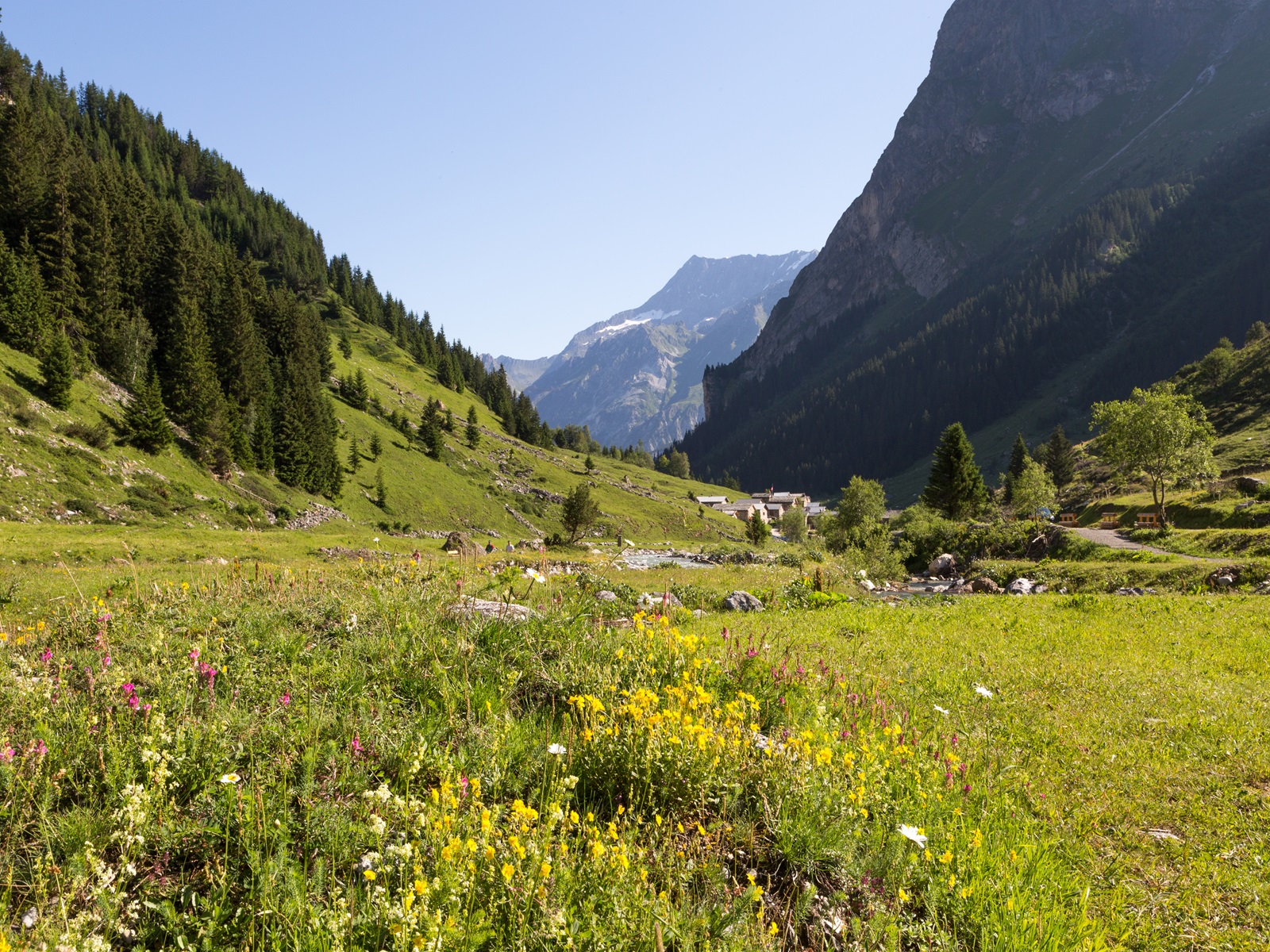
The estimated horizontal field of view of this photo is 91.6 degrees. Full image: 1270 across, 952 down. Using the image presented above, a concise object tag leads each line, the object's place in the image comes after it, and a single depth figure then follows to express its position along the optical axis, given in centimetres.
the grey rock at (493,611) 797
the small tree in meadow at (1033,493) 6681
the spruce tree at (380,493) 6556
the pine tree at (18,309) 4259
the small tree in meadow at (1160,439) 4097
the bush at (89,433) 3747
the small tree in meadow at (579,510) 4781
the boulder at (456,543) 3400
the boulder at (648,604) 1054
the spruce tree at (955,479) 6069
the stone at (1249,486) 4128
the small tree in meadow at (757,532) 8119
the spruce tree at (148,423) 4206
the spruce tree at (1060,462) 9075
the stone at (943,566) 4056
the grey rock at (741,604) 1802
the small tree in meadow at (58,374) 3859
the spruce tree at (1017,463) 8331
